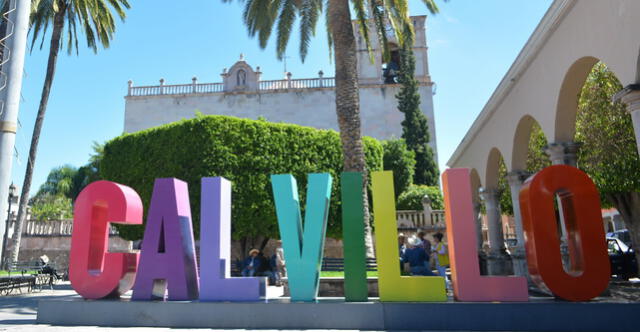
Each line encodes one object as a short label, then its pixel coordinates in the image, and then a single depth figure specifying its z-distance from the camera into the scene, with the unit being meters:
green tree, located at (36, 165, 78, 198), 40.46
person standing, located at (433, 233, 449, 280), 10.25
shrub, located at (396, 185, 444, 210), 25.11
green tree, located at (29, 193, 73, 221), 26.69
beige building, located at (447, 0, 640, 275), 6.30
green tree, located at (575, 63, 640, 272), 12.44
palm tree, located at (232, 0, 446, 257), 13.43
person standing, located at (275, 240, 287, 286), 13.31
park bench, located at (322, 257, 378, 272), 14.77
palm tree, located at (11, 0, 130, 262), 19.33
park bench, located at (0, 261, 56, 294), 12.74
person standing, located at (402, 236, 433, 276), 8.53
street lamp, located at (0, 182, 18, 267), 19.72
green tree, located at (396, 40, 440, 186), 32.88
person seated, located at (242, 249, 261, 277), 11.71
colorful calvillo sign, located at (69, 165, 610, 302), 6.62
